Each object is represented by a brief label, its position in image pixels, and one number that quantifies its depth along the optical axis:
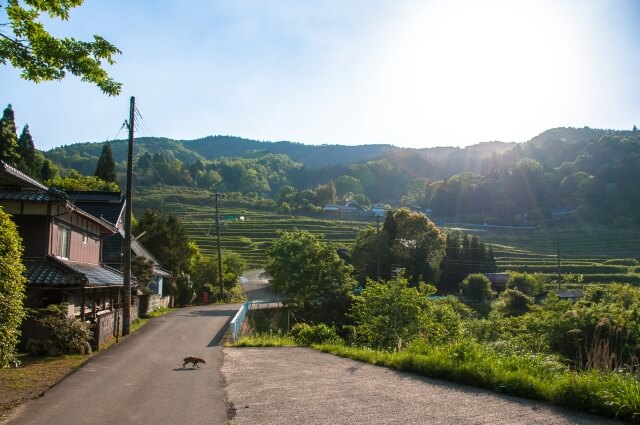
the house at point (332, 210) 115.53
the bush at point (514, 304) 42.03
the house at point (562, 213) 110.56
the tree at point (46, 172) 49.69
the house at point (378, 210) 123.24
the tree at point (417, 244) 54.16
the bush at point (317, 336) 17.28
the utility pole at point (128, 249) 18.11
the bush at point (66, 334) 13.88
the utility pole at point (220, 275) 41.05
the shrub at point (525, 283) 47.97
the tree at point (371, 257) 52.31
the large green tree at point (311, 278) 35.22
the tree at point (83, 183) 43.56
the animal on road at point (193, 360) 12.50
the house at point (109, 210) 25.52
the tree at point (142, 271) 25.72
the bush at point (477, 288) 50.84
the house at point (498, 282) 57.69
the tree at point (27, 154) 45.57
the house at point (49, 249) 14.76
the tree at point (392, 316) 15.75
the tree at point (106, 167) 49.84
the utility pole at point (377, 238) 49.99
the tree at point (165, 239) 38.16
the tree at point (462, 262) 58.59
